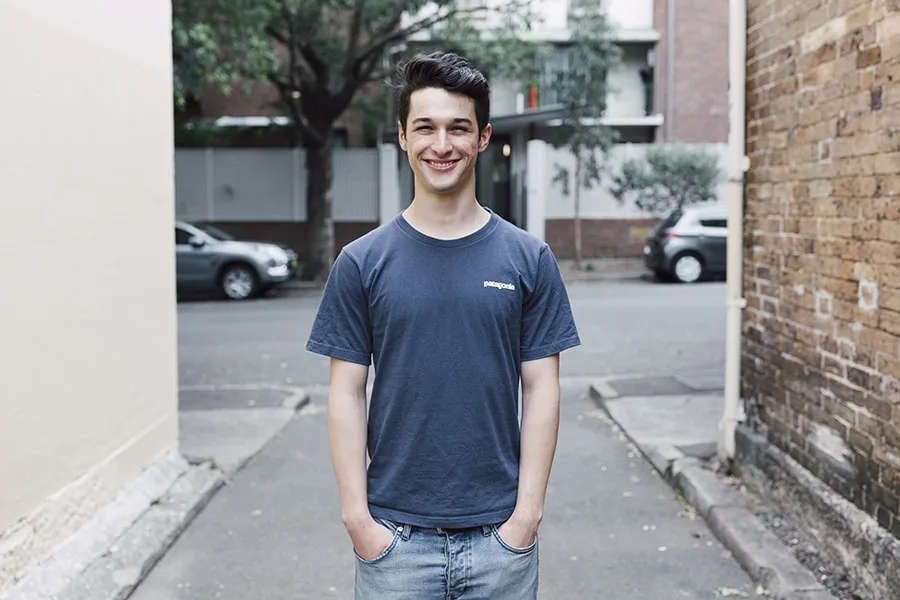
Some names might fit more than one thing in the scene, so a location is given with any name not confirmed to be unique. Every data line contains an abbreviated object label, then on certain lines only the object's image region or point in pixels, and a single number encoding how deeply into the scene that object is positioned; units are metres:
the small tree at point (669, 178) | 24.19
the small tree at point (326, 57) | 18.58
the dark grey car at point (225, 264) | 18.97
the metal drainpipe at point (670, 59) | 28.06
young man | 2.55
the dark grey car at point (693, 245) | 20.61
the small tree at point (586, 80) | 23.59
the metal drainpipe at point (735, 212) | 6.07
